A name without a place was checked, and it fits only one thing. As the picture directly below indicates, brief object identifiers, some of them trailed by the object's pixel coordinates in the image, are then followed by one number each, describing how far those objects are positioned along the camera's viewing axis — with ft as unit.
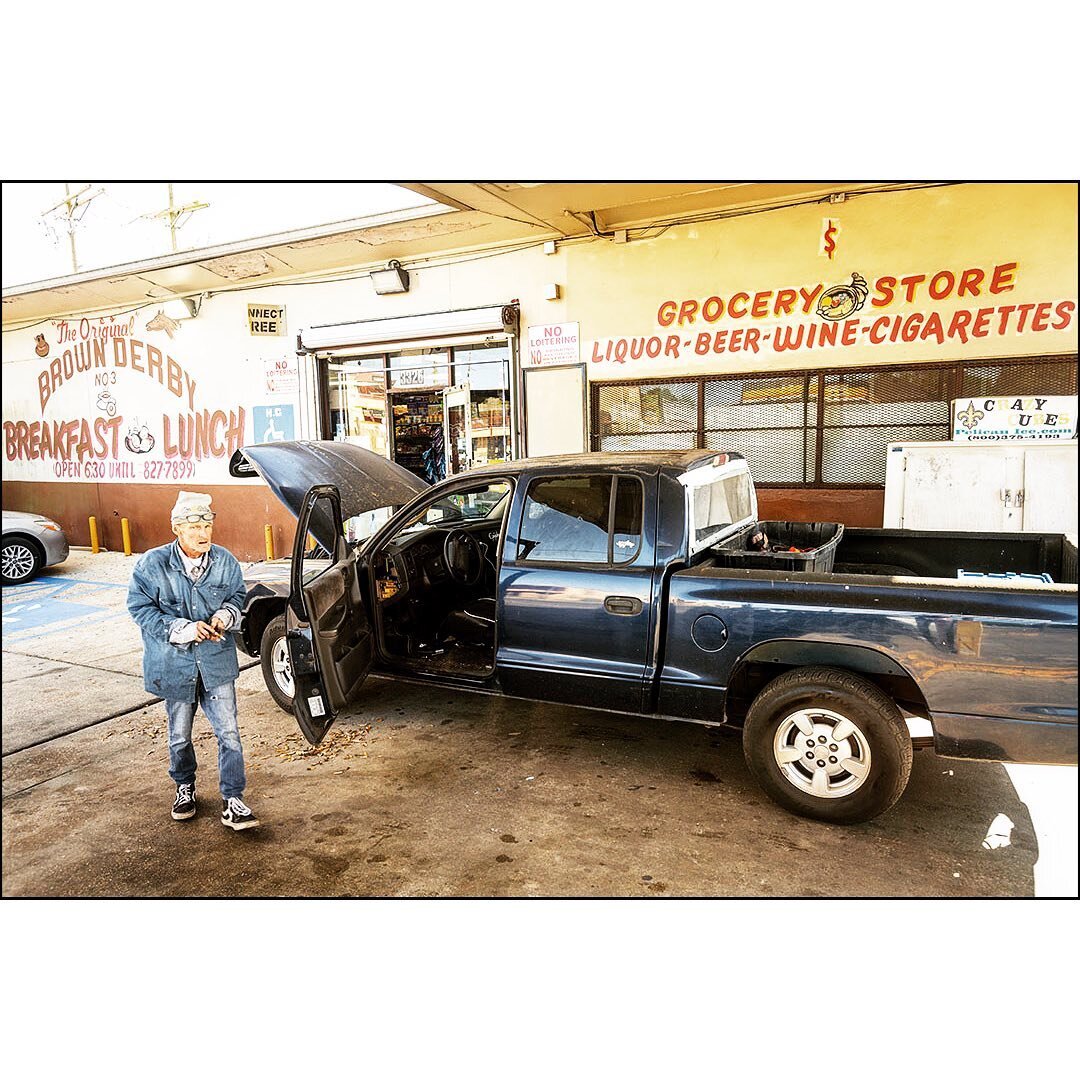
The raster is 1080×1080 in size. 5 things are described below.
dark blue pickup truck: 10.03
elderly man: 10.80
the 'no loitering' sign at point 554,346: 26.08
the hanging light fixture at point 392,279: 27.73
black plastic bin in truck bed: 12.39
